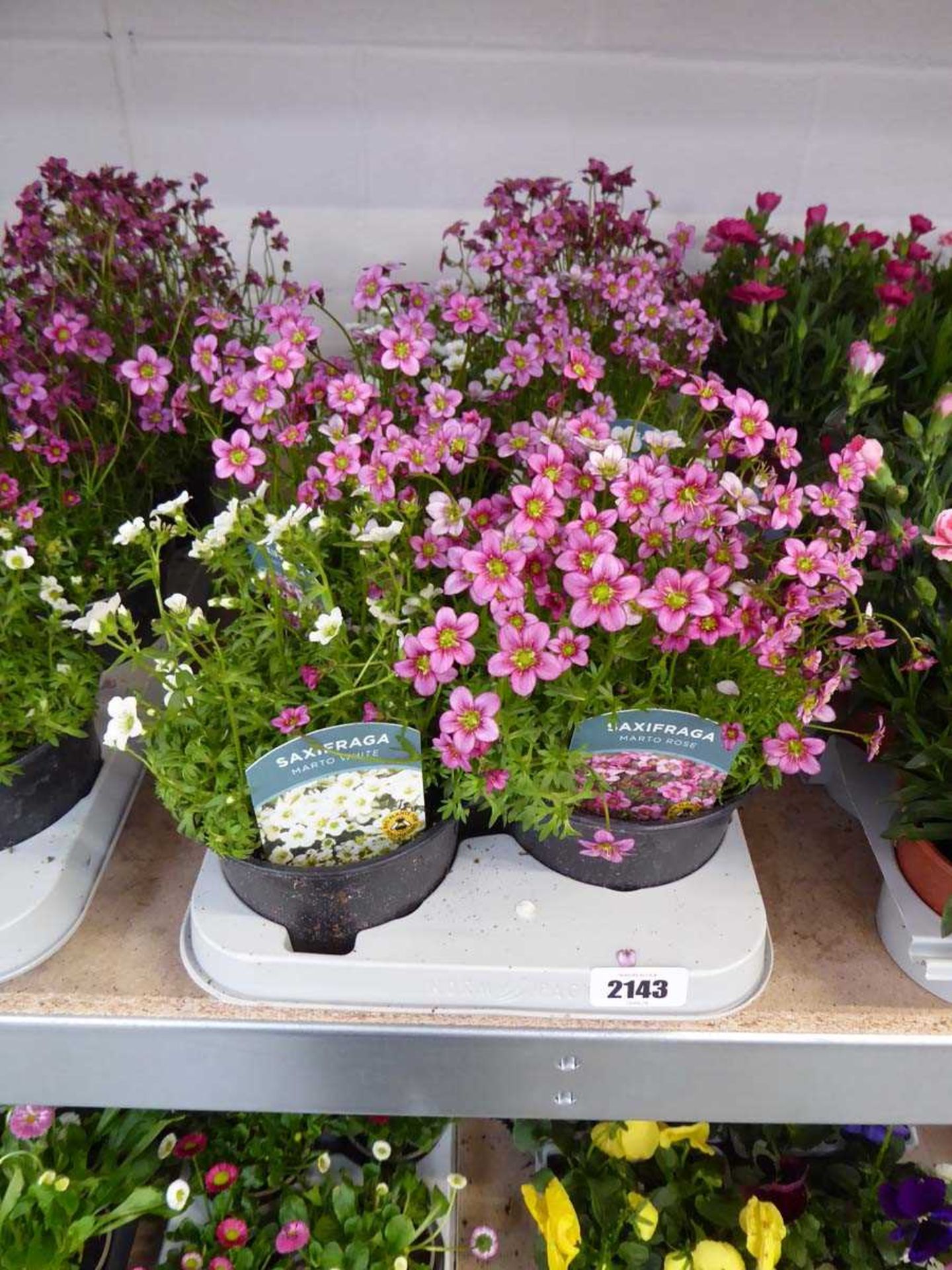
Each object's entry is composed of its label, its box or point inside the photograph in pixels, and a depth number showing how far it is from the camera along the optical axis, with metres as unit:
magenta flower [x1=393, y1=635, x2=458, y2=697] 0.66
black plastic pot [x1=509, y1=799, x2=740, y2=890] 0.80
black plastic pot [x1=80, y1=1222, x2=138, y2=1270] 1.00
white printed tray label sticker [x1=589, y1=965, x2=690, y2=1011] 0.78
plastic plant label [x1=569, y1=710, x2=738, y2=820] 0.73
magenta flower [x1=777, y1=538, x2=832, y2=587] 0.67
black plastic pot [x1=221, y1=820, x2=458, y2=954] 0.76
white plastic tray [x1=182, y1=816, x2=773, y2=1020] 0.78
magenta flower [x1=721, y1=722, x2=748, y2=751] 0.71
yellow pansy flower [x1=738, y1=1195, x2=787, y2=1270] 0.97
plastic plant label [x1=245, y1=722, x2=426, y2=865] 0.71
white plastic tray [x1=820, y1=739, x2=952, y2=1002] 0.81
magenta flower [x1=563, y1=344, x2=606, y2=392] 0.81
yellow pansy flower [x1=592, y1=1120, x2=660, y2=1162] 1.08
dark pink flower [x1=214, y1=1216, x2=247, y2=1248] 1.00
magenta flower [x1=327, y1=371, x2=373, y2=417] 0.76
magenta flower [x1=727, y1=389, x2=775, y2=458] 0.68
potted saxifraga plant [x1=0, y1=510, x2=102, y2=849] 0.82
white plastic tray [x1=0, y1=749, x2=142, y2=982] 0.81
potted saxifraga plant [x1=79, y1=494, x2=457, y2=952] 0.71
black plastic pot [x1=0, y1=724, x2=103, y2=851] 0.84
